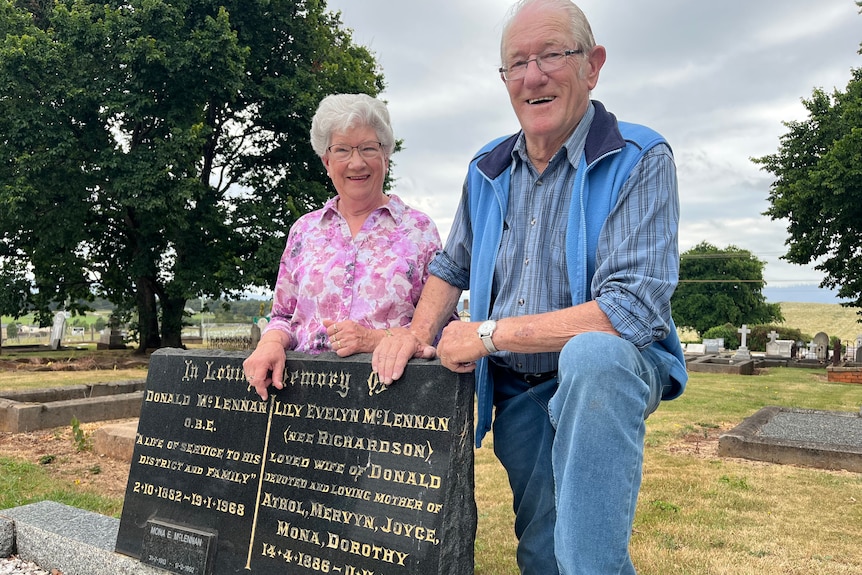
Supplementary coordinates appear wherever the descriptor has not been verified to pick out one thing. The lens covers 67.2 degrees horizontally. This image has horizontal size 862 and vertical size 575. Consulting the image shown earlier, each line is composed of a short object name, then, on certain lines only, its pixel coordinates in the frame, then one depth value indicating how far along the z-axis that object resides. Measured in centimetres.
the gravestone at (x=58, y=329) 2528
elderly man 165
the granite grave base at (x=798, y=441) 636
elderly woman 277
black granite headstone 227
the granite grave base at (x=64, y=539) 305
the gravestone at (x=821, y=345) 2586
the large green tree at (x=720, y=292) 5850
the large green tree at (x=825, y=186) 1969
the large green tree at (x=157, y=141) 1577
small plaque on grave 274
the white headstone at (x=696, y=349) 2934
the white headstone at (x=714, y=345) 3014
